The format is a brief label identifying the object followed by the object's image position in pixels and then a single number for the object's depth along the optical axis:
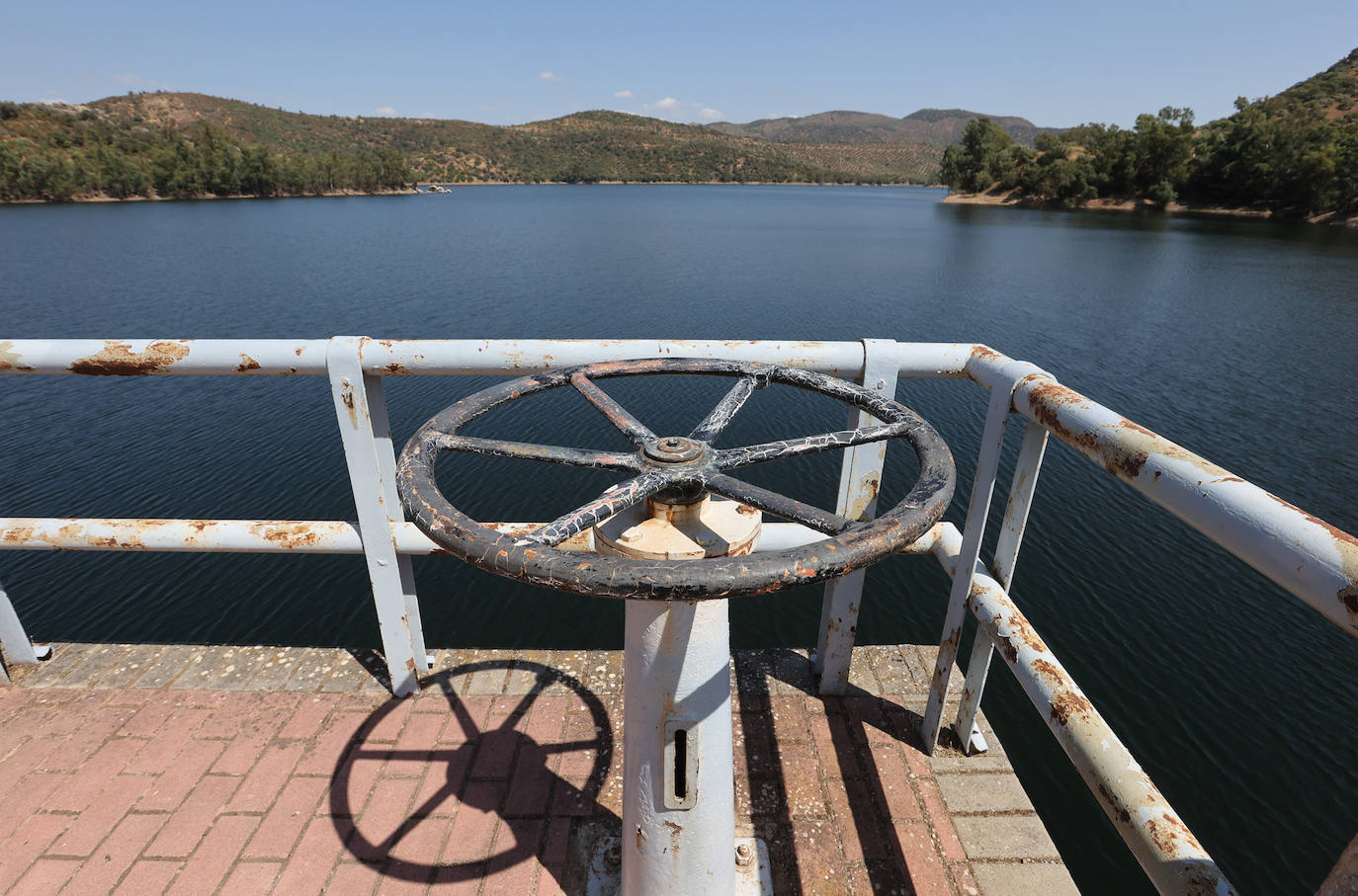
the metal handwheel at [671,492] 0.89
